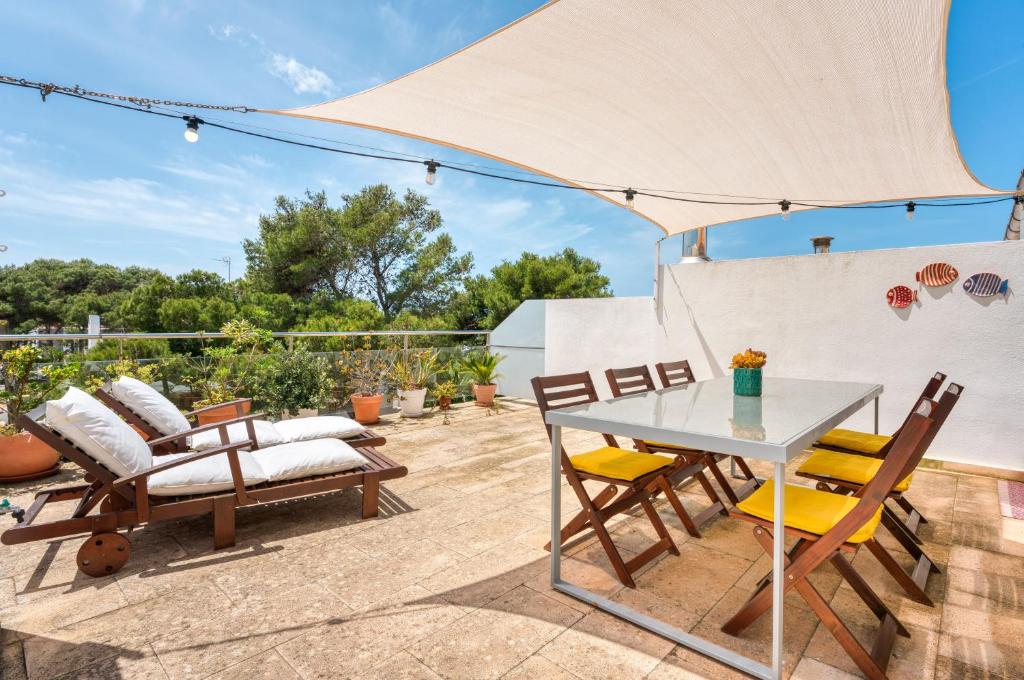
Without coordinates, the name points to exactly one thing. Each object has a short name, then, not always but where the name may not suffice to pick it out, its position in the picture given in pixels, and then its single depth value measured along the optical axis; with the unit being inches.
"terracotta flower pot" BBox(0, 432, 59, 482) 153.4
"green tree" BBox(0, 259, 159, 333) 1094.0
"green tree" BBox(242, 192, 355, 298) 831.1
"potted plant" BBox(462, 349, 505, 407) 303.1
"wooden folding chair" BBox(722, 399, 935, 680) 68.9
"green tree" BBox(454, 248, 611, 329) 790.5
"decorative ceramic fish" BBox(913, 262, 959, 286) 183.6
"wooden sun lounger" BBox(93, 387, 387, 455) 132.6
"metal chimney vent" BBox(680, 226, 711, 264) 270.9
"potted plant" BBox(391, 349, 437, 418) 269.0
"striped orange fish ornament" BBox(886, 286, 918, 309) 191.0
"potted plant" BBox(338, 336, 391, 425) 249.6
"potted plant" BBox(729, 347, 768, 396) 124.3
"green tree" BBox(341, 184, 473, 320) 855.1
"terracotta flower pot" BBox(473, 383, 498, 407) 302.5
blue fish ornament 174.7
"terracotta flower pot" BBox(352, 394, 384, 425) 248.7
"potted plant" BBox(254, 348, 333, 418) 223.5
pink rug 135.3
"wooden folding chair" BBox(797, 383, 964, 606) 89.5
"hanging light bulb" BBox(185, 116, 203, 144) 139.6
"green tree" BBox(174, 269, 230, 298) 845.2
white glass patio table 71.3
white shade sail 110.6
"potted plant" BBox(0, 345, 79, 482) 154.3
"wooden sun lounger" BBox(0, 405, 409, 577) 95.9
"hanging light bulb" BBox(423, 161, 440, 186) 173.8
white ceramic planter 268.1
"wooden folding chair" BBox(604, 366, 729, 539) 119.1
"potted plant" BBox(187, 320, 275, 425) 210.4
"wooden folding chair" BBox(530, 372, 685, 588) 99.3
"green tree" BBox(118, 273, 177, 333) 833.5
